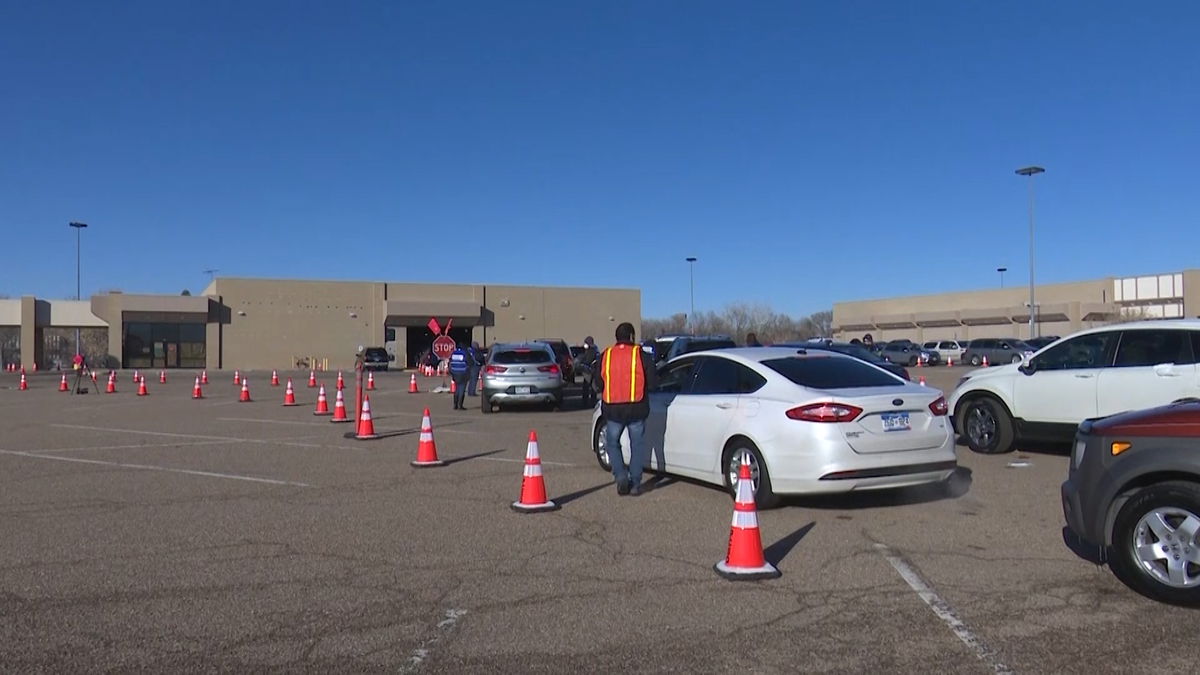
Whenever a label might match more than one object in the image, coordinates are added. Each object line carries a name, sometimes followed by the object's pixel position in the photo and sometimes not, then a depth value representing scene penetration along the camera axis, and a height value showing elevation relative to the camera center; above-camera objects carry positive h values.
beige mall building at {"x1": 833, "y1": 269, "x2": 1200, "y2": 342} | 70.25 +4.61
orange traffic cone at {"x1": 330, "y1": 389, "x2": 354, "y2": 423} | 18.06 -0.74
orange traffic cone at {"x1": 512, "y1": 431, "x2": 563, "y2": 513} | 8.64 -1.08
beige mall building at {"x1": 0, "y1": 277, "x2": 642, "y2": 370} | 54.66 +2.98
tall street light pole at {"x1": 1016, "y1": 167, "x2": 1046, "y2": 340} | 46.50 +9.61
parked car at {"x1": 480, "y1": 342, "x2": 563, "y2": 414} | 19.56 -0.20
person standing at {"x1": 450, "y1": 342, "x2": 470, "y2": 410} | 21.00 -0.05
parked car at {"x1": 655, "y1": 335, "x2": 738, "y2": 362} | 20.29 +0.57
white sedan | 8.07 -0.52
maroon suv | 5.42 -0.79
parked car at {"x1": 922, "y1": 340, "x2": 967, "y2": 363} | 60.09 +1.14
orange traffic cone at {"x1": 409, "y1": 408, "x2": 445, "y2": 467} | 11.50 -0.97
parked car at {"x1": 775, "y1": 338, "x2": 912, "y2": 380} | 21.77 +0.43
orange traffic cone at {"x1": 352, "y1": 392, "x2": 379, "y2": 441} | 14.77 -0.89
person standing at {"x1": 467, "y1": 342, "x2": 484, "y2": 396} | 22.25 +0.25
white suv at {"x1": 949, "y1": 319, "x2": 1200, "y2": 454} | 10.59 -0.22
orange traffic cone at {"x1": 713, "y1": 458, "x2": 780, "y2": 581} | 6.27 -1.19
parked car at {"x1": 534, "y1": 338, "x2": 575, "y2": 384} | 28.25 +0.34
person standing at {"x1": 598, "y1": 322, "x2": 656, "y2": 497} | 9.34 -0.32
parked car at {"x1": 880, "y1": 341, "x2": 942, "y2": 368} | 55.44 +0.73
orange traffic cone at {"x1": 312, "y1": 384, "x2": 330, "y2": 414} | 20.07 -0.71
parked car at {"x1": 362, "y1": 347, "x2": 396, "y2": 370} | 50.33 +0.66
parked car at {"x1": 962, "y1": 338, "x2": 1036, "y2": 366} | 51.30 +0.90
